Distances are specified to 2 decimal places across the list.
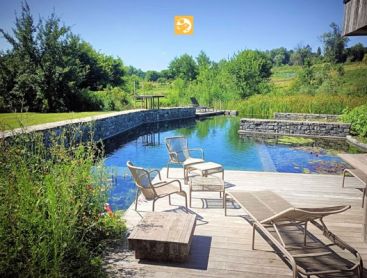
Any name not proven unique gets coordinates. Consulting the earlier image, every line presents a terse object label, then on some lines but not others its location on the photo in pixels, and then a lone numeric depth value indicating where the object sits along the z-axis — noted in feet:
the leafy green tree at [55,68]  51.93
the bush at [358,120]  38.70
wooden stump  8.89
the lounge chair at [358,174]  13.46
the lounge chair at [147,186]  12.16
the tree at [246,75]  89.04
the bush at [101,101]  58.59
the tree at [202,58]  129.38
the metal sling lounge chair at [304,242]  7.67
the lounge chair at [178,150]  18.51
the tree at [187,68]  146.98
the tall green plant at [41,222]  6.97
